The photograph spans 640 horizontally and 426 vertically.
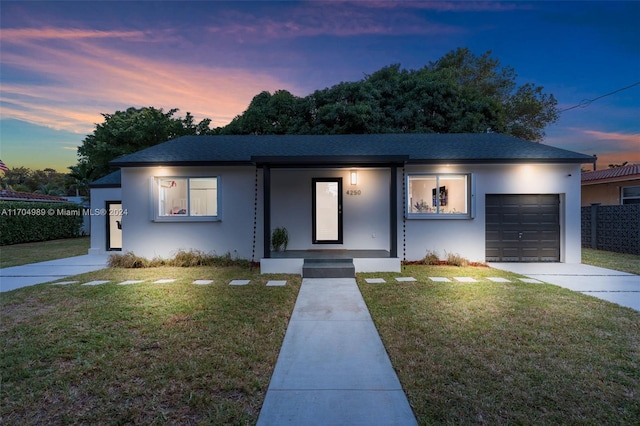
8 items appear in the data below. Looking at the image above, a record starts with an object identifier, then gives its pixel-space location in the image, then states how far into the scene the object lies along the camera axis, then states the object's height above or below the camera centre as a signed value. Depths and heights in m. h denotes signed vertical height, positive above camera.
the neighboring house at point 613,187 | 13.32 +1.26
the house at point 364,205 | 9.16 +0.27
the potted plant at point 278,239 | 8.95 -0.76
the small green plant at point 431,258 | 8.88 -1.33
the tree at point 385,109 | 17.56 +6.43
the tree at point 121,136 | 19.67 +5.20
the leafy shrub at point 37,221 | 14.35 -0.38
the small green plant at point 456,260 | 8.73 -1.38
